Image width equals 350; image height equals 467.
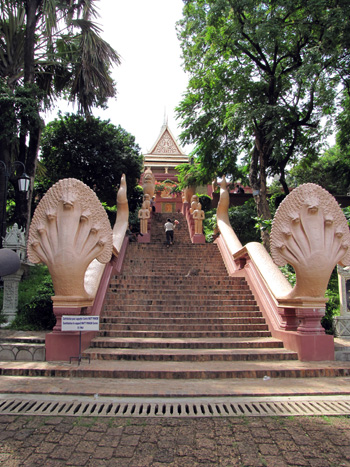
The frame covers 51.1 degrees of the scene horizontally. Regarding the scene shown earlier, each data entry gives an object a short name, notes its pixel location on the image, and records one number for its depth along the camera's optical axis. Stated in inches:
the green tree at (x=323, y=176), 645.9
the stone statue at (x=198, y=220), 515.8
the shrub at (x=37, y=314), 266.7
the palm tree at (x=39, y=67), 393.1
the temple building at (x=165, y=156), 1190.1
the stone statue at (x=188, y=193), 668.1
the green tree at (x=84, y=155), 660.1
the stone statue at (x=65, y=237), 210.4
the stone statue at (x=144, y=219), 524.7
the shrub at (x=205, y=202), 778.2
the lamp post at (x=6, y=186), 337.1
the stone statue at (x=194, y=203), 567.4
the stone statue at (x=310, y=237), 213.5
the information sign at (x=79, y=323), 193.5
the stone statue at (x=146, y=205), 557.1
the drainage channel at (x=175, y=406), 137.0
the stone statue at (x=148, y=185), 673.0
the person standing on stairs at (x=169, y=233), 466.0
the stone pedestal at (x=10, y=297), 274.2
